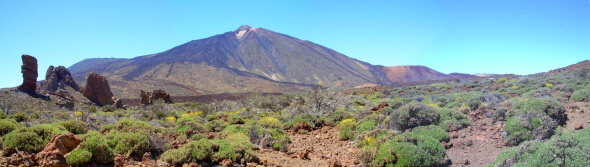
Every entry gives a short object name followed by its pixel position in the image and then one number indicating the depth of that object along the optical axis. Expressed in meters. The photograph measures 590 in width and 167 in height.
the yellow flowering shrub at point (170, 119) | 13.42
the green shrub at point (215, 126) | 10.71
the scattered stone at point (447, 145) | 7.53
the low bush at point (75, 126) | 8.29
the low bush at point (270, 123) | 11.40
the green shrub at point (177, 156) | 5.85
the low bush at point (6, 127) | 7.41
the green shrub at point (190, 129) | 9.09
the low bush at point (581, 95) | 10.82
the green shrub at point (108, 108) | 20.97
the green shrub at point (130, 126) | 8.11
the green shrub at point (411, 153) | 6.22
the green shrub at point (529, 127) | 7.14
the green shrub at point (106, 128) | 9.03
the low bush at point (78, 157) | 5.21
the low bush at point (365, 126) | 9.52
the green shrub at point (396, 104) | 13.55
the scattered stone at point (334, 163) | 6.43
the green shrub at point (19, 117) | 10.41
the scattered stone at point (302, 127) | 11.17
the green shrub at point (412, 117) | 9.24
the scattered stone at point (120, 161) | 5.48
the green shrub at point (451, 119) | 8.80
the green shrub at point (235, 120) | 12.64
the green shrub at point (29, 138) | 5.84
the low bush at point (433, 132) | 7.87
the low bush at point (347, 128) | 9.43
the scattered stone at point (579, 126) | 7.56
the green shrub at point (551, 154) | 4.51
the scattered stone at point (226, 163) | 5.91
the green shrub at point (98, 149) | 5.56
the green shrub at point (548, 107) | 8.62
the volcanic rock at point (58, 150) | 4.94
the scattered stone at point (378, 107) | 13.33
